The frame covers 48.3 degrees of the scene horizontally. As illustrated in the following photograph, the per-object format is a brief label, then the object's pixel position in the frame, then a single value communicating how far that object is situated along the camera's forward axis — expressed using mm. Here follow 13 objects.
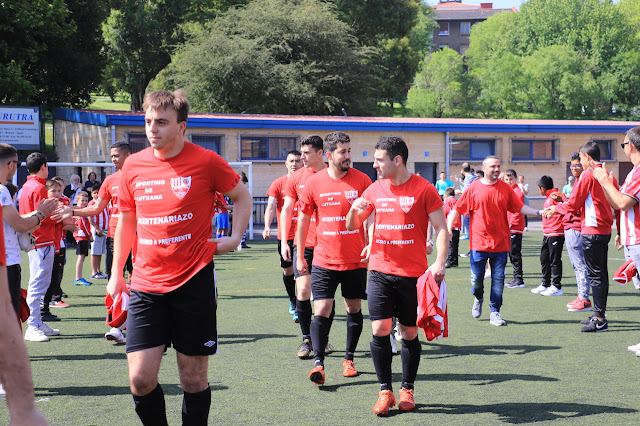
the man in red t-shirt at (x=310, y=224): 7559
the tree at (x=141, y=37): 47625
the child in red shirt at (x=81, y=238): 13328
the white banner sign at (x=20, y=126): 28062
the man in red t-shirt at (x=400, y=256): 5766
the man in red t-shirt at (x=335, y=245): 6668
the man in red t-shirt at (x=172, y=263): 4199
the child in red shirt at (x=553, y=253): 12250
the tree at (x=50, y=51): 32406
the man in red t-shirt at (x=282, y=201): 8805
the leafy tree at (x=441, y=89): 66688
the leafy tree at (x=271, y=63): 43094
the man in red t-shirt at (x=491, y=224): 9312
